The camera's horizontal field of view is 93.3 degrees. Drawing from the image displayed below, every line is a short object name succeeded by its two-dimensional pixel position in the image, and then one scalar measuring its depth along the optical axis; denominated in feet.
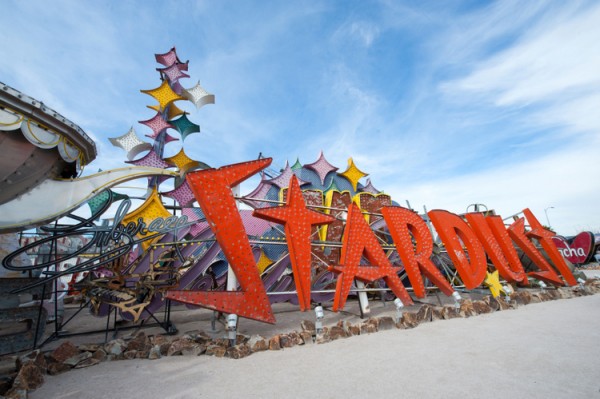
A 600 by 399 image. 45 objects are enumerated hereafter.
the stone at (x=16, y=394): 12.59
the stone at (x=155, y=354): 18.16
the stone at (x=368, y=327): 23.09
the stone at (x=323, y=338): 20.81
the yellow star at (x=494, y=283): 34.47
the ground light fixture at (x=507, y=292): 32.92
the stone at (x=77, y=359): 17.02
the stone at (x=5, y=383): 13.25
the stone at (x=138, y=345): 19.04
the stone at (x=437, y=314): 27.41
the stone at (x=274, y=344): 19.48
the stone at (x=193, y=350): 18.63
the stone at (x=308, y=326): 22.41
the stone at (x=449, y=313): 27.57
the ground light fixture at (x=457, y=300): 28.83
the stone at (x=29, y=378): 13.50
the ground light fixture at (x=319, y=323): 21.55
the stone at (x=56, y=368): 16.20
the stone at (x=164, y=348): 18.76
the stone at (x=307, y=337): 20.77
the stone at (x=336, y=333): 21.52
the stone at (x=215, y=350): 18.31
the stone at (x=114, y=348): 18.62
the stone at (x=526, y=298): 34.30
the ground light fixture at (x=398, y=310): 24.64
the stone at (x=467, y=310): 28.55
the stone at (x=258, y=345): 19.22
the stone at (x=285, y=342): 19.88
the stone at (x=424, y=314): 26.32
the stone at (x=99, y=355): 18.09
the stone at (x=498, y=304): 31.40
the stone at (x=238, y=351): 18.07
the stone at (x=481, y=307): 29.81
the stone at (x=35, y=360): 15.82
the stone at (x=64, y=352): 17.01
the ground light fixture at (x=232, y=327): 19.15
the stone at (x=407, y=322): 24.41
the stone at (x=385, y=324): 24.00
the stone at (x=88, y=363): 17.22
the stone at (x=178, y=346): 18.59
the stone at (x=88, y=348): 18.52
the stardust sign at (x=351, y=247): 21.85
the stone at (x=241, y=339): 20.11
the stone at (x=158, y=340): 19.60
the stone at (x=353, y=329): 22.49
